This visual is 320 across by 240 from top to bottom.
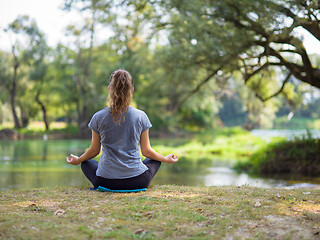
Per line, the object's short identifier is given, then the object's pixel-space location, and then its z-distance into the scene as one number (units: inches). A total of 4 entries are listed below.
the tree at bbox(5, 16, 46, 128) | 1406.3
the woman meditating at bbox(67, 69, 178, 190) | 168.7
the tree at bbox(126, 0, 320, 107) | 351.6
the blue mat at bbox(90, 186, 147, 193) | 178.1
